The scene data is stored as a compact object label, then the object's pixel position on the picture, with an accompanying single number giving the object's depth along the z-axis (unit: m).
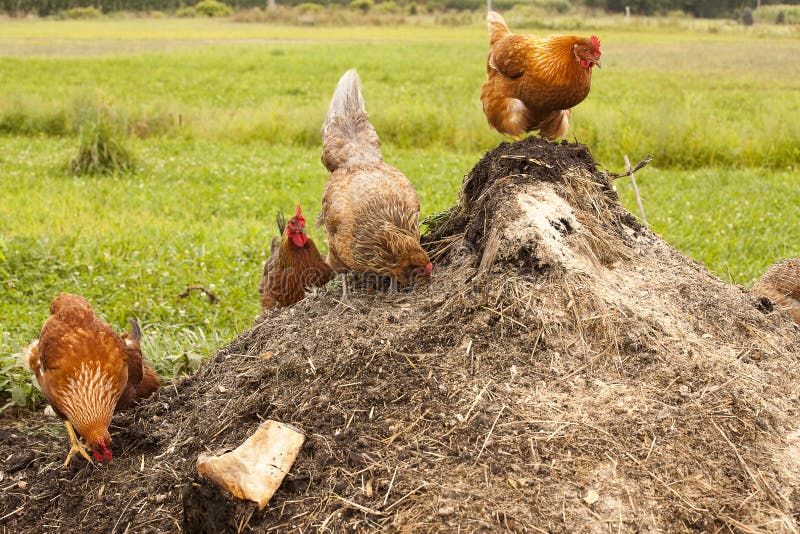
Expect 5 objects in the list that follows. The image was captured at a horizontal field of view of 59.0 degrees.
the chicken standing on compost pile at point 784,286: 4.54
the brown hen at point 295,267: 4.96
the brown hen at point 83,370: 3.43
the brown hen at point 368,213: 3.71
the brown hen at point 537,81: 4.38
